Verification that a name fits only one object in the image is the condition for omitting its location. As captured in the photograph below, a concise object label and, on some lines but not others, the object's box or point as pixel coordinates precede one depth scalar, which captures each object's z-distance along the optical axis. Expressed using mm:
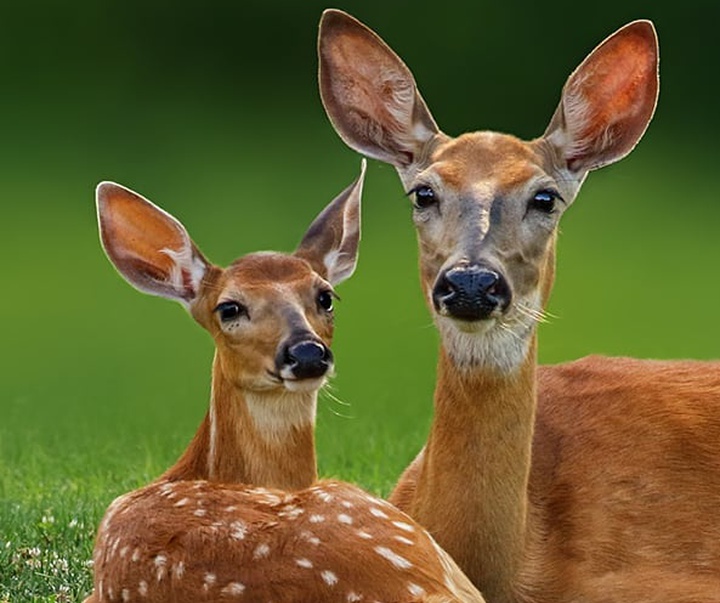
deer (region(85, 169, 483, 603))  11992
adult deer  13367
